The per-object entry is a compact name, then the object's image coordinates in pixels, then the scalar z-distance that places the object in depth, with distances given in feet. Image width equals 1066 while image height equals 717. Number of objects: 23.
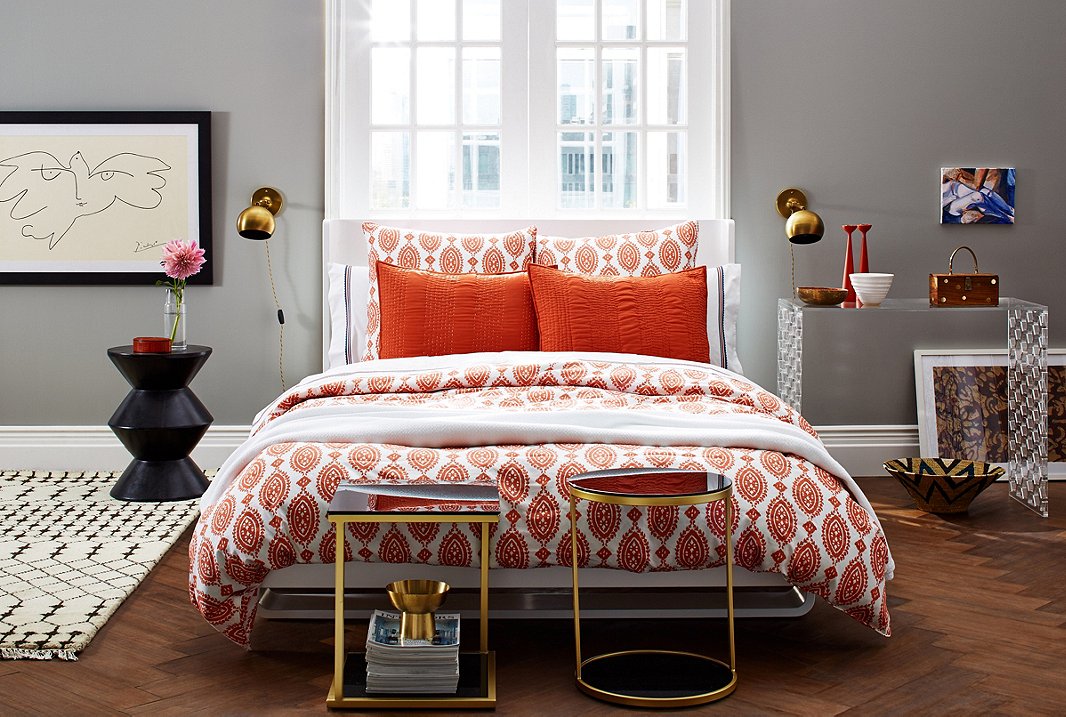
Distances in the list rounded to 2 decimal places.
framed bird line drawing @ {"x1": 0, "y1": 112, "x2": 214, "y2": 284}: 15.66
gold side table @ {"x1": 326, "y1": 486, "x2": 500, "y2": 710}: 7.79
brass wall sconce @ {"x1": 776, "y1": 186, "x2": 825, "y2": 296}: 14.98
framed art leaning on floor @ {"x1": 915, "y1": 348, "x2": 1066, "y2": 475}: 15.37
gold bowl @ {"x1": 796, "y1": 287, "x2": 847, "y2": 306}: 14.99
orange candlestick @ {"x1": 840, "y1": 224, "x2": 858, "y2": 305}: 15.49
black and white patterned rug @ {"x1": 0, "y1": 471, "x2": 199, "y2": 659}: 9.24
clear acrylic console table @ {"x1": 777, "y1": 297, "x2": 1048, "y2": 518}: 13.56
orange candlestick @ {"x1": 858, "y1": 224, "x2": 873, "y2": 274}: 15.51
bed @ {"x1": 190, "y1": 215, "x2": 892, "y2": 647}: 8.43
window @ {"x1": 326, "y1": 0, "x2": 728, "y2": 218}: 16.07
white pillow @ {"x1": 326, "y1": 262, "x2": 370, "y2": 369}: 14.20
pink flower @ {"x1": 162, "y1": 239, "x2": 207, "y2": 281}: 14.17
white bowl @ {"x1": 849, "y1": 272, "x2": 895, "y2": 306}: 15.10
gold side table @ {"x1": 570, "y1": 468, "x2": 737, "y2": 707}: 7.81
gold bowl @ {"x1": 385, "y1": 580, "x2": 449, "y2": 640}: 7.85
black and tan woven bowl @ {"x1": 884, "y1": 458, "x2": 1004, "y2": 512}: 13.33
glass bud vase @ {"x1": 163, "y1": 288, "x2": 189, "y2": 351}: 14.37
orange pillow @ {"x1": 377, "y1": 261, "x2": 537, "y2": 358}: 12.84
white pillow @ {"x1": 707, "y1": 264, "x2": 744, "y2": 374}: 13.89
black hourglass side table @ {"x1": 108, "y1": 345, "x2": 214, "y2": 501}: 13.93
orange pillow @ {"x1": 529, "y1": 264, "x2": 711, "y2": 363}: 12.68
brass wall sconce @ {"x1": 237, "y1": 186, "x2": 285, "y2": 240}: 15.02
